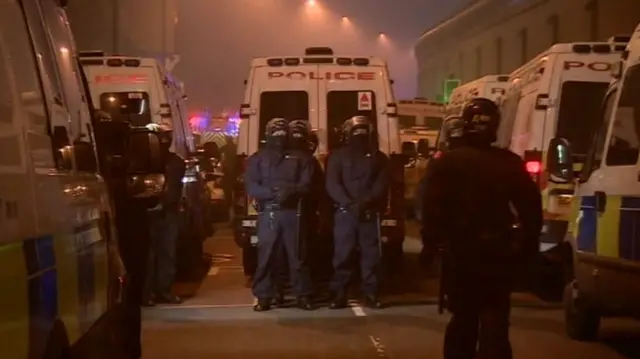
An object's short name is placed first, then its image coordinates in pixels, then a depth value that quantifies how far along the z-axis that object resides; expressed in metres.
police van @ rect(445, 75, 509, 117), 17.39
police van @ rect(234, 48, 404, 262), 12.66
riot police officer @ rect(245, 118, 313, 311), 11.08
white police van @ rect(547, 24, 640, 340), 7.16
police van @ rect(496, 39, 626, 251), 11.24
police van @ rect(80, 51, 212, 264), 14.02
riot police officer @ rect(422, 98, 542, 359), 5.85
